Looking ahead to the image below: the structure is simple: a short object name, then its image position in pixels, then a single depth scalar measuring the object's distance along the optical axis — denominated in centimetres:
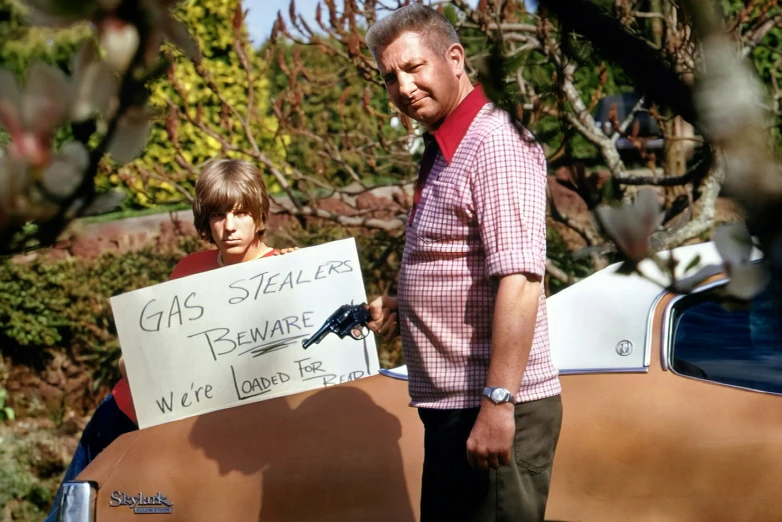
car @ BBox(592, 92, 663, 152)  474
